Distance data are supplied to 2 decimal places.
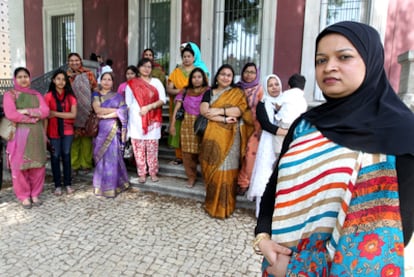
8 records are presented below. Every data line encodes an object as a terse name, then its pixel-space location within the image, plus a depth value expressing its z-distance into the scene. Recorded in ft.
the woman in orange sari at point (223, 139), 12.33
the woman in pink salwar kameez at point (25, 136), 12.65
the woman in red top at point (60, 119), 14.02
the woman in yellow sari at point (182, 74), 15.51
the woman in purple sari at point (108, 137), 14.39
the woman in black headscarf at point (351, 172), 2.98
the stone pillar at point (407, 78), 13.16
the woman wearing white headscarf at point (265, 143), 11.80
